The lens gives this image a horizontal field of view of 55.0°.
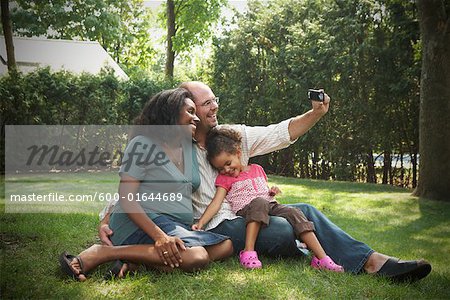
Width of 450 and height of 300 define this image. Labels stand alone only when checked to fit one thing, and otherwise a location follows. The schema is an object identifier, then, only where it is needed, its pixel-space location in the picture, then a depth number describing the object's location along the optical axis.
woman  2.31
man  2.46
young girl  2.54
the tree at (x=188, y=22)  12.26
